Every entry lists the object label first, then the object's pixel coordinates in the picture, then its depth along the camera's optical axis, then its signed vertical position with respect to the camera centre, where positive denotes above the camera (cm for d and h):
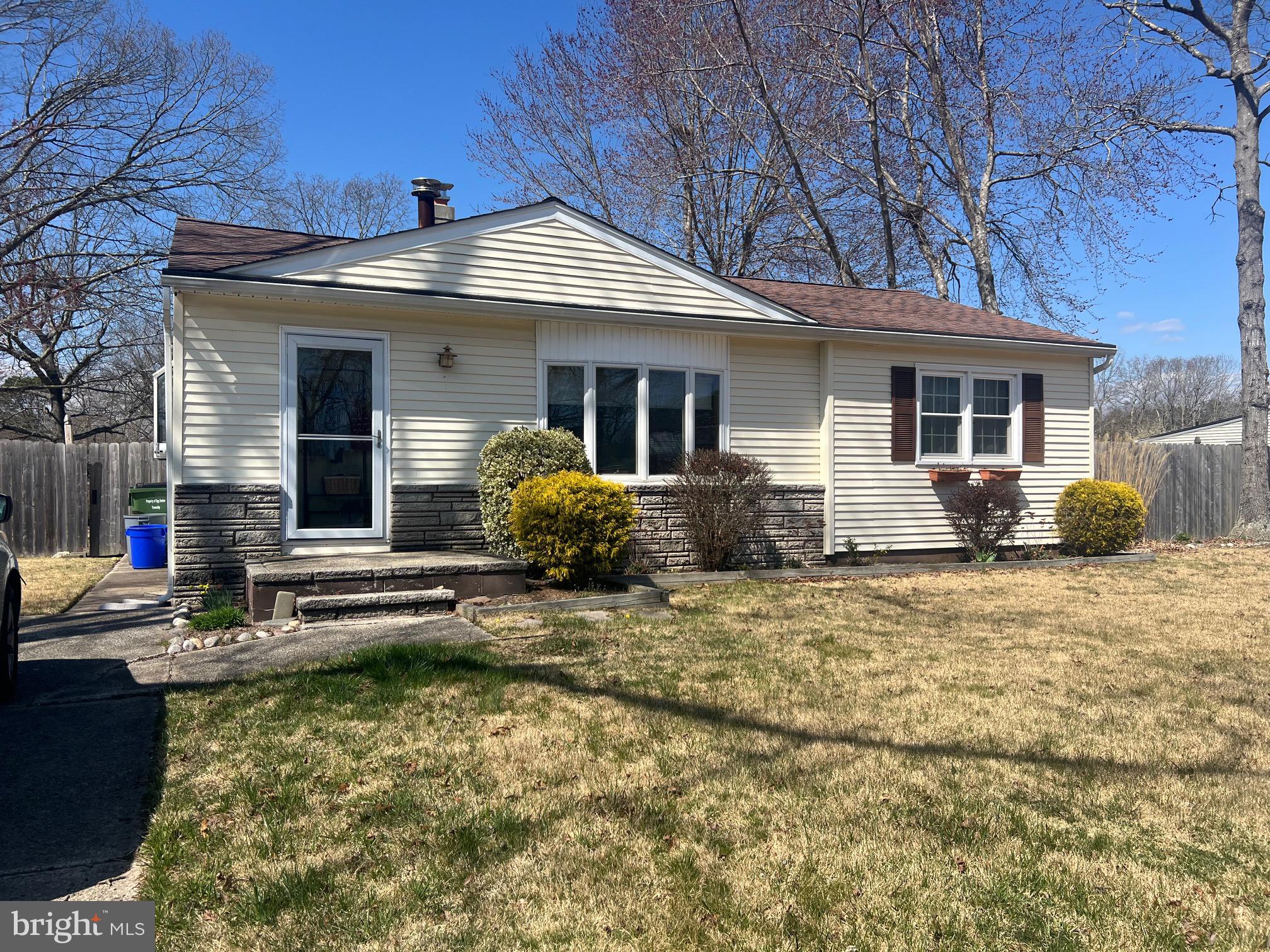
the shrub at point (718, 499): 973 -15
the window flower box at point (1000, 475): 1178 +15
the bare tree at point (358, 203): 3250 +1067
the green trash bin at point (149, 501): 1188 -21
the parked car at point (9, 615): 502 -76
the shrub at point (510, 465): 866 +21
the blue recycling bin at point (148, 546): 1169 -82
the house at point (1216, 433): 3072 +200
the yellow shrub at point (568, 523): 786 -34
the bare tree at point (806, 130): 1808 +803
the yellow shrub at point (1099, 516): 1190 -41
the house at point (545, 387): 823 +113
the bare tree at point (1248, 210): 1638 +531
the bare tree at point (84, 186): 1707 +646
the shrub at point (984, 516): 1124 -38
